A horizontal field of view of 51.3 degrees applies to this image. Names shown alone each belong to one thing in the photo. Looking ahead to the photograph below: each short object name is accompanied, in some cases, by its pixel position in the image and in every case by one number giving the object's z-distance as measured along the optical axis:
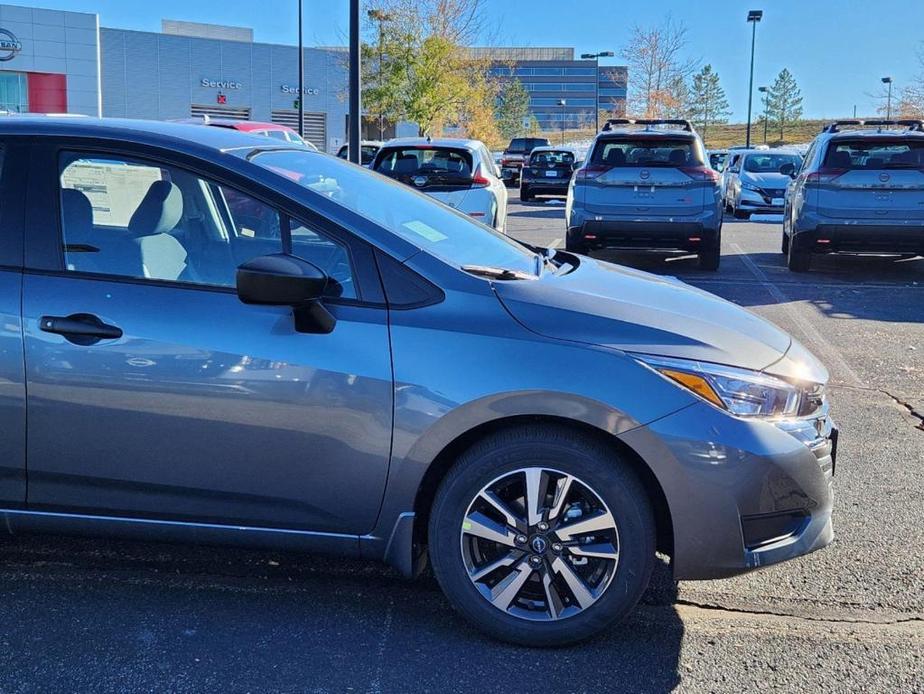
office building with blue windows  144.25
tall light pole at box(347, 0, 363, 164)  12.46
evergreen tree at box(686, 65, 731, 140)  58.79
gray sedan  3.07
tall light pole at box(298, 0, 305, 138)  32.44
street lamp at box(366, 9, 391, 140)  32.56
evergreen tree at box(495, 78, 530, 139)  73.25
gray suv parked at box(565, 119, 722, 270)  11.77
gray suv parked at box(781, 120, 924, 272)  11.44
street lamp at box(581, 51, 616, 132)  46.61
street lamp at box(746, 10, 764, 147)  42.28
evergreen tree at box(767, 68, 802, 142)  89.81
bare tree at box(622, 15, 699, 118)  44.62
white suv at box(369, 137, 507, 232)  11.39
